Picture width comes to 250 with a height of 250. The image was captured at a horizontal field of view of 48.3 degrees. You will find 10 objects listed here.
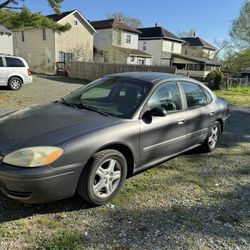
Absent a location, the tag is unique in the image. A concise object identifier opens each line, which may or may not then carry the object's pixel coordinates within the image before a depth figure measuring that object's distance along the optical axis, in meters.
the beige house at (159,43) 42.12
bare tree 56.69
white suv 13.09
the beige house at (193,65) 41.41
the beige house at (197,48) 55.59
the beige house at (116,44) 33.91
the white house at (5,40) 19.77
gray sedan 2.80
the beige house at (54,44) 28.69
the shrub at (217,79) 19.20
